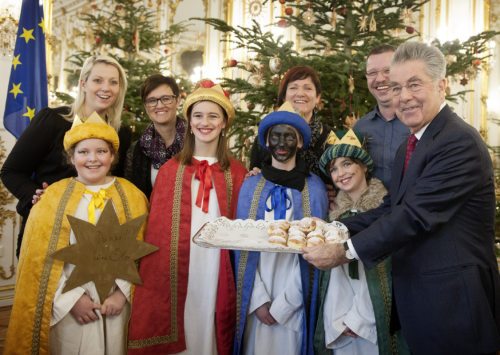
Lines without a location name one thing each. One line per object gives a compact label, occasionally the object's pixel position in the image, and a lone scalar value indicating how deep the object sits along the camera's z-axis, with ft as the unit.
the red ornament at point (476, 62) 12.56
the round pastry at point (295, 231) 7.06
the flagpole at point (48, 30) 17.31
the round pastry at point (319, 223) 7.48
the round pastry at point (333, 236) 7.09
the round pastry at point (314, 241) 6.87
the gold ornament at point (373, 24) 12.45
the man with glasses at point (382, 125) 9.42
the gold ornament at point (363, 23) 12.40
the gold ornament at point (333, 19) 12.83
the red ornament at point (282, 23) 13.29
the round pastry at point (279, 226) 7.22
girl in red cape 8.11
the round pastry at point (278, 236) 6.88
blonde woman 9.21
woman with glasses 10.30
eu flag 13.69
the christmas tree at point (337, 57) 12.40
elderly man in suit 6.16
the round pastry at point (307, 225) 7.34
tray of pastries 6.73
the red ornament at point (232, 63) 13.07
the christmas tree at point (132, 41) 18.15
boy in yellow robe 7.64
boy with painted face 8.05
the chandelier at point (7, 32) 15.93
